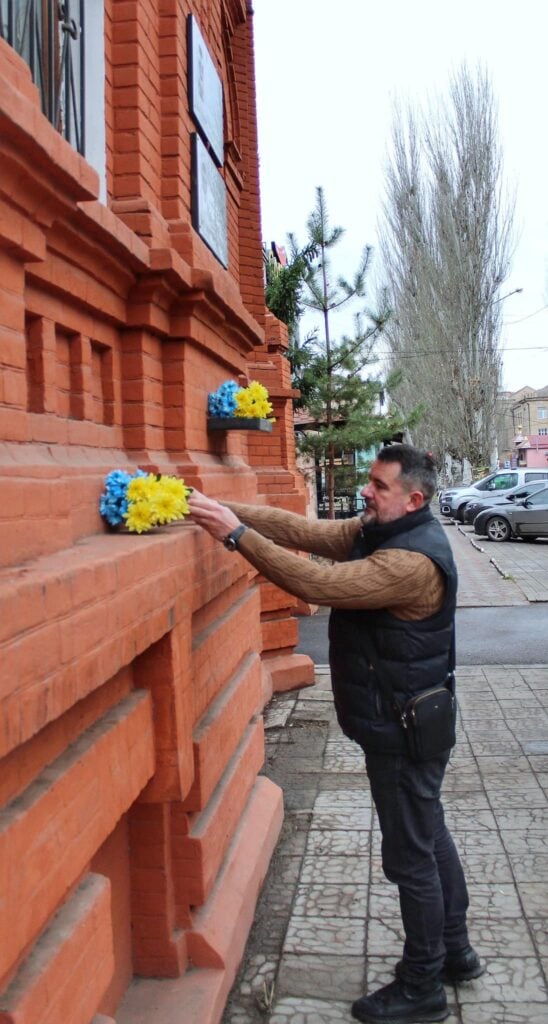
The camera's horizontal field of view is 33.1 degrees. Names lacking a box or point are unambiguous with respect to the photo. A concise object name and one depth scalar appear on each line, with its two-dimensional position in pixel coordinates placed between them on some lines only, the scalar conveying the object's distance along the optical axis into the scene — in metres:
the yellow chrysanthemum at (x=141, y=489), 2.80
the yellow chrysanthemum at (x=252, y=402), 3.92
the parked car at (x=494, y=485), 30.00
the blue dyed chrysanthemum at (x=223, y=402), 3.92
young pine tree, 14.05
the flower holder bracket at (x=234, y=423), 3.89
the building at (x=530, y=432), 80.81
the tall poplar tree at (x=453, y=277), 37.03
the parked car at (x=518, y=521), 22.55
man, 2.95
